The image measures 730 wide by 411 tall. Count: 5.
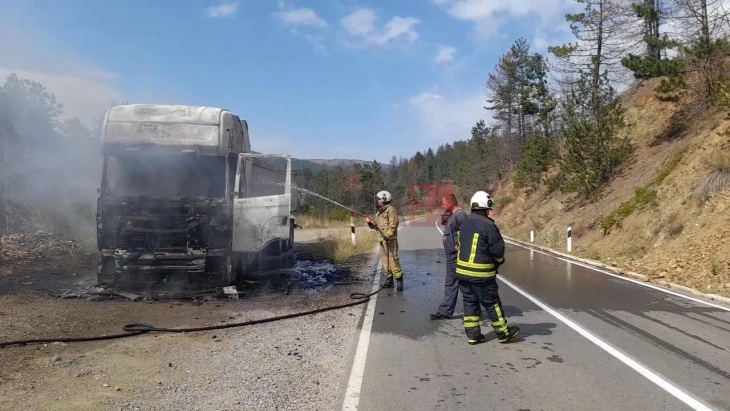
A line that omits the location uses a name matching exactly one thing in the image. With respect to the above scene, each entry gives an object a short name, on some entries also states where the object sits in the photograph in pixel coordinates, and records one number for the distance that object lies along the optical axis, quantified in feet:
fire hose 19.83
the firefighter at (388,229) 31.35
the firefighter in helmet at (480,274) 20.25
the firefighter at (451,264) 24.95
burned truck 30.42
